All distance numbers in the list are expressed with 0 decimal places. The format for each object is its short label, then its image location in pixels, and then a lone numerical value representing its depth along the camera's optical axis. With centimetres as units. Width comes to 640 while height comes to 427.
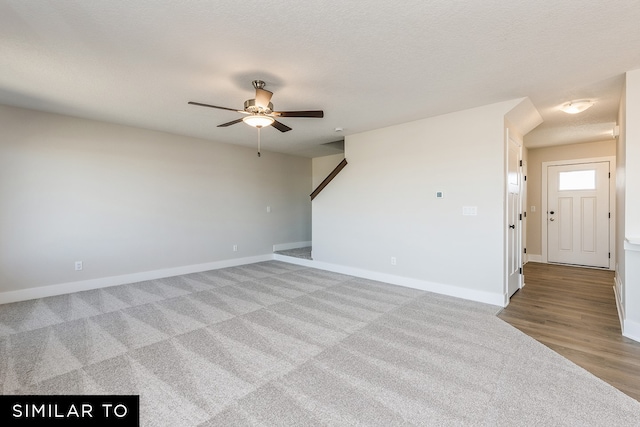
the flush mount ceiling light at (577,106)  344
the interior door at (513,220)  375
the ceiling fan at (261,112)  279
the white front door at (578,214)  544
